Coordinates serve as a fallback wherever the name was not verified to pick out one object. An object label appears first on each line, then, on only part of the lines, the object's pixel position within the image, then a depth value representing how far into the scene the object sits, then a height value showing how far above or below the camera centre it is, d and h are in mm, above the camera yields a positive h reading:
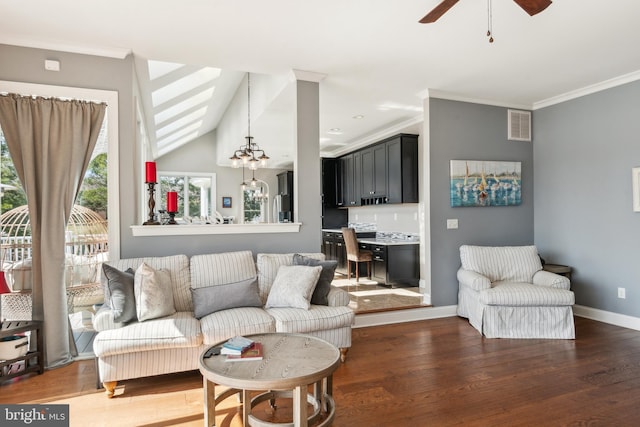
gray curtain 3109 +239
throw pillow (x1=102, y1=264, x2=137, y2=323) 2748 -581
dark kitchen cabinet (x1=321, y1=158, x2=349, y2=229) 8523 +300
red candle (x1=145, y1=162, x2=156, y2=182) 3418 +368
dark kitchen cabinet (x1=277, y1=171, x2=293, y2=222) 9359 +340
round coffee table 1875 -812
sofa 2669 -766
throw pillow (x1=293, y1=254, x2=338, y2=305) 3373 -608
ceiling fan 2149 +1147
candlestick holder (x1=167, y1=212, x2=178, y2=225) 3628 -56
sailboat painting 4766 +312
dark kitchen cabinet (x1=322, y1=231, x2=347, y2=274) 7668 -786
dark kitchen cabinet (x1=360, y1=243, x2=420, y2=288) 6074 -888
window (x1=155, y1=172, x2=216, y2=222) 9625 +577
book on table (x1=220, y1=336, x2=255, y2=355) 2176 -768
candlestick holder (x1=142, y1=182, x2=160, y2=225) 3473 +76
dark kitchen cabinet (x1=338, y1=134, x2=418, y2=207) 6098 +638
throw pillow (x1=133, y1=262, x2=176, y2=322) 2832 -607
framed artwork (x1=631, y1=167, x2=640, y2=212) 4066 +180
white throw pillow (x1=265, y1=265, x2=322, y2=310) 3182 -637
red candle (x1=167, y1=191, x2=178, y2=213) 3502 +109
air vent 5121 +1096
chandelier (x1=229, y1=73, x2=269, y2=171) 5699 +837
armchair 3788 -992
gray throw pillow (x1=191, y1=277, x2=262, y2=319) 3074 -687
